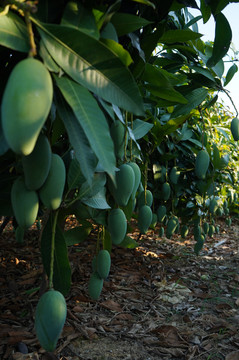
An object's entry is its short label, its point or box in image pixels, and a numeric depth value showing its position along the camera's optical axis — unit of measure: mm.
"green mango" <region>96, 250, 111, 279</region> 943
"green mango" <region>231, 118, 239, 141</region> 1002
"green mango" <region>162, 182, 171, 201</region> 1798
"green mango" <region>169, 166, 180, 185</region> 1816
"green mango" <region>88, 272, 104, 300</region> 979
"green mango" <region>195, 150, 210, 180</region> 1207
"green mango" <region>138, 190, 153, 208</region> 1243
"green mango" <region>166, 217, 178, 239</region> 1940
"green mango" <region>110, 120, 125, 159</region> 705
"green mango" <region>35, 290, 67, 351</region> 526
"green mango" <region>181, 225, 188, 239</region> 2340
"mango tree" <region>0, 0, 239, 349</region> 365
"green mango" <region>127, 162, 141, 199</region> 777
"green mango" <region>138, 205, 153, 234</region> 1078
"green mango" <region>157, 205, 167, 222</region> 1882
